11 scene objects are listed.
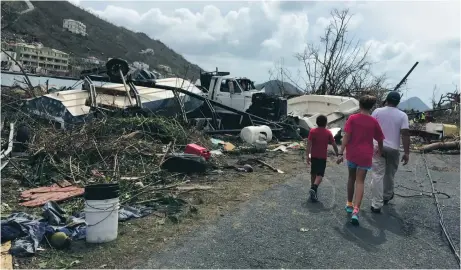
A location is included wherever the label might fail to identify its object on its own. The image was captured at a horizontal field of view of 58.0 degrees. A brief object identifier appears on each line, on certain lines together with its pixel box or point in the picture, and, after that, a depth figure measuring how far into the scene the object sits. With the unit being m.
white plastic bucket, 4.30
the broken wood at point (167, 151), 7.74
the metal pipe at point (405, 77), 21.73
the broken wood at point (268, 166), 8.98
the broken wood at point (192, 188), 6.66
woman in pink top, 5.46
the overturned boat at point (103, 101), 10.73
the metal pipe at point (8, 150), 6.74
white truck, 15.73
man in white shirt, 5.82
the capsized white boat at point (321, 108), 16.16
